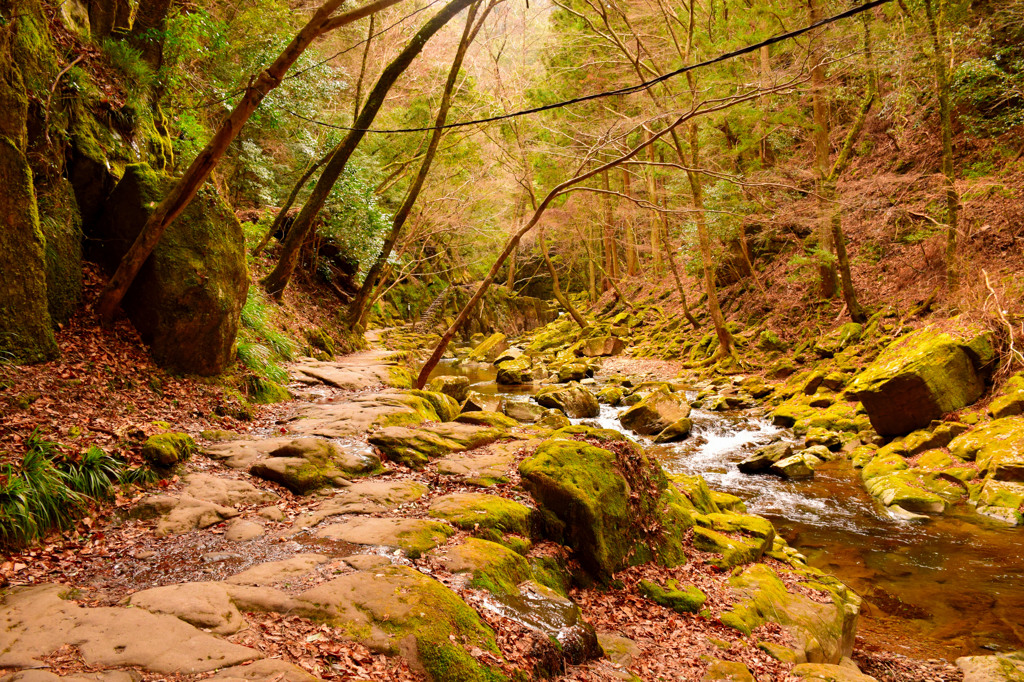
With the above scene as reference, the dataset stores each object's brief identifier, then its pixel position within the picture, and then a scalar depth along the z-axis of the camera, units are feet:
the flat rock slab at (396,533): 13.65
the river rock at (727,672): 13.17
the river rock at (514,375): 57.16
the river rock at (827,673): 13.11
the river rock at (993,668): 13.65
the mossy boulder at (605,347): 73.10
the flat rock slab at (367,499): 15.29
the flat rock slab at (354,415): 22.52
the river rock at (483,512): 15.79
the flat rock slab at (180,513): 13.55
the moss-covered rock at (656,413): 38.37
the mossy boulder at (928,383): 27.37
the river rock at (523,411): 38.17
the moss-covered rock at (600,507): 16.88
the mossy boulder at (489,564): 13.07
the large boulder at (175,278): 21.39
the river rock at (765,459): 30.89
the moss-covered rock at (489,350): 75.31
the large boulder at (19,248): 15.94
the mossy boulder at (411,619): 10.00
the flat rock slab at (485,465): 19.22
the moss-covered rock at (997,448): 22.90
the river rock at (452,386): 39.78
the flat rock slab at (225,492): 15.31
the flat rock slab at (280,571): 11.37
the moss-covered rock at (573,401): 43.32
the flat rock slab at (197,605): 9.61
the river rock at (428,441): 21.34
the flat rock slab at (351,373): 33.06
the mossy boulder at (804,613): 15.29
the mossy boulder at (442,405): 31.30
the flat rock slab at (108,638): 8.25
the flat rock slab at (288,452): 18.28
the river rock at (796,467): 29.37
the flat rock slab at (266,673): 8.03
